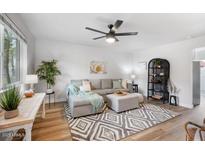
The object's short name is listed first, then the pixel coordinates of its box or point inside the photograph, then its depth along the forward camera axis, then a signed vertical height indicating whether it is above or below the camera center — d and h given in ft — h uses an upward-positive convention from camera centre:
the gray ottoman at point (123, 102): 10.71 -2.48
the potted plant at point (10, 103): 4.11 -1.00
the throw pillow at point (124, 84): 16.21 -1.01
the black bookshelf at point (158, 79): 14.25 -0.24
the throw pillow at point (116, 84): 16.11 -1.01
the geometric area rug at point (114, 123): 6.95 -3.50
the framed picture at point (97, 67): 16.80 +1.51
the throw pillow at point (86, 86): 13.62 -1.12
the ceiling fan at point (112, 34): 8.31 +3.29
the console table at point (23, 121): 3.81 -1.57
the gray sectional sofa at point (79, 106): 9.51 -2.57
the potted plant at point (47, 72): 12.34 +0.55
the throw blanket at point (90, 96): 10.15 -1.86
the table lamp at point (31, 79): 8.56 -0.18
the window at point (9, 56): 5.94 +1.37
